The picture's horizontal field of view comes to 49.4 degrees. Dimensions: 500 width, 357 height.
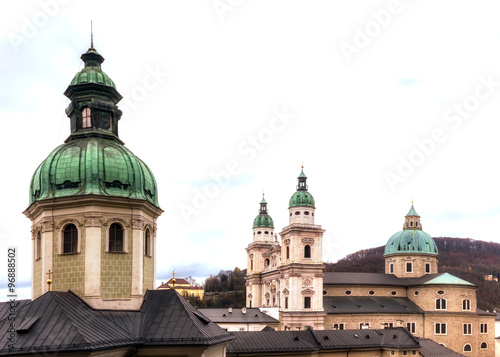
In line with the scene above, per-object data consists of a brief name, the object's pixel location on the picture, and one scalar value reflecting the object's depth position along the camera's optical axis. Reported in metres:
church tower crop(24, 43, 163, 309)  23.03
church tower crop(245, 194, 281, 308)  85.19
